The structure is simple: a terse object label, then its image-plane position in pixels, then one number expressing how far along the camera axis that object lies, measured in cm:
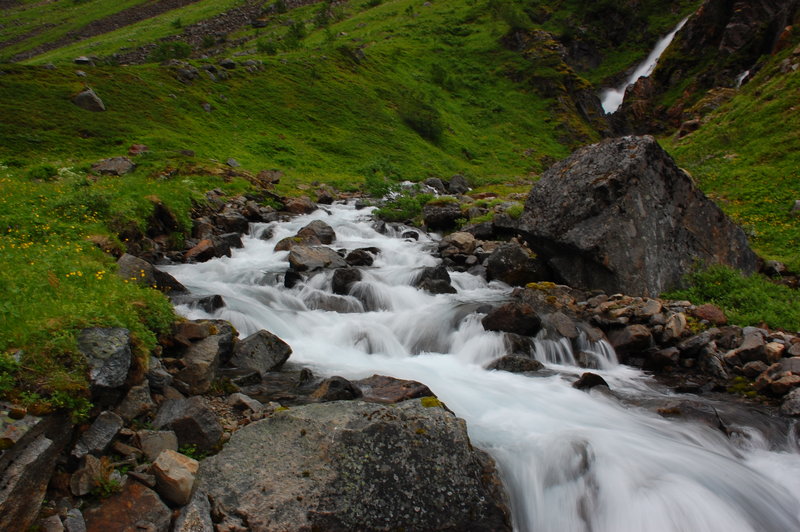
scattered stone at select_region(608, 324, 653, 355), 1019
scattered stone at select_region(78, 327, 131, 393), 482
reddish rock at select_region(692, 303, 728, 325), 1052
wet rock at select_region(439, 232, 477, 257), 1677
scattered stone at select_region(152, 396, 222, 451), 504
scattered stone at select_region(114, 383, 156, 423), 500
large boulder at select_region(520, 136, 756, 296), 1242
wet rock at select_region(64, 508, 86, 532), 372
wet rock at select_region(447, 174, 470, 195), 3272
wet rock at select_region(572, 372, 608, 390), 866
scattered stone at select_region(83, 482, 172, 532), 383
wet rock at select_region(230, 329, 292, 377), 787
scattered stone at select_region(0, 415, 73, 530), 349
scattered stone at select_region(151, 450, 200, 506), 417
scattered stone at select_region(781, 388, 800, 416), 753
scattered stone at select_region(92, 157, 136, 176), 1905
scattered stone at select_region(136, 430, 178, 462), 461
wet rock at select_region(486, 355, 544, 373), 949
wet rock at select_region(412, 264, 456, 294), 1370
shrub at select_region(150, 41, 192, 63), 4947
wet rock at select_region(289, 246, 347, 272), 1417
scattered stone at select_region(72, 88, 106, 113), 2606
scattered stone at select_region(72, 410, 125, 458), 431
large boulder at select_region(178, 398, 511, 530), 445
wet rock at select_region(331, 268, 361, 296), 1299
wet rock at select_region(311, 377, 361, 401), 684
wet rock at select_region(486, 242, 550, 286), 1420
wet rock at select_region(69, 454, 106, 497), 402
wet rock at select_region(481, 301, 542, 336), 1071
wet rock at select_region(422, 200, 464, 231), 2097
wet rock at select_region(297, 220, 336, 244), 1777
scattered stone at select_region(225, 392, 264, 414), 606
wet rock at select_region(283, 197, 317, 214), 2208
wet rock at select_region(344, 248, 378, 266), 1577
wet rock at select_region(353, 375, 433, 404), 701
